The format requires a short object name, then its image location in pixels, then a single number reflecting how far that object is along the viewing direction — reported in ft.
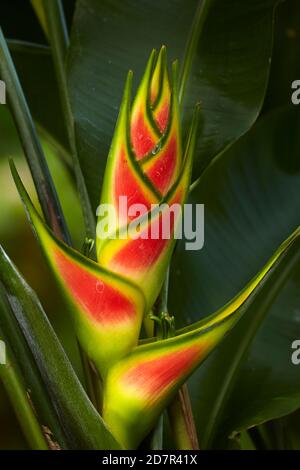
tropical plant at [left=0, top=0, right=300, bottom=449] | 2.22
